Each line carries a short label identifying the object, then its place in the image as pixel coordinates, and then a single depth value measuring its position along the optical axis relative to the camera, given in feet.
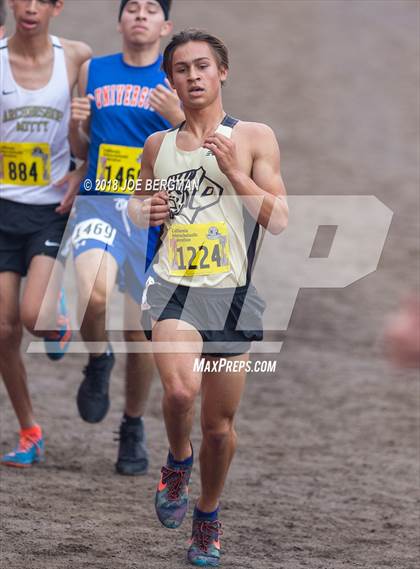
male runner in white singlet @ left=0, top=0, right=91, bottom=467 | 45.68
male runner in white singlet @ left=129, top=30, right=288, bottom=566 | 34.22
